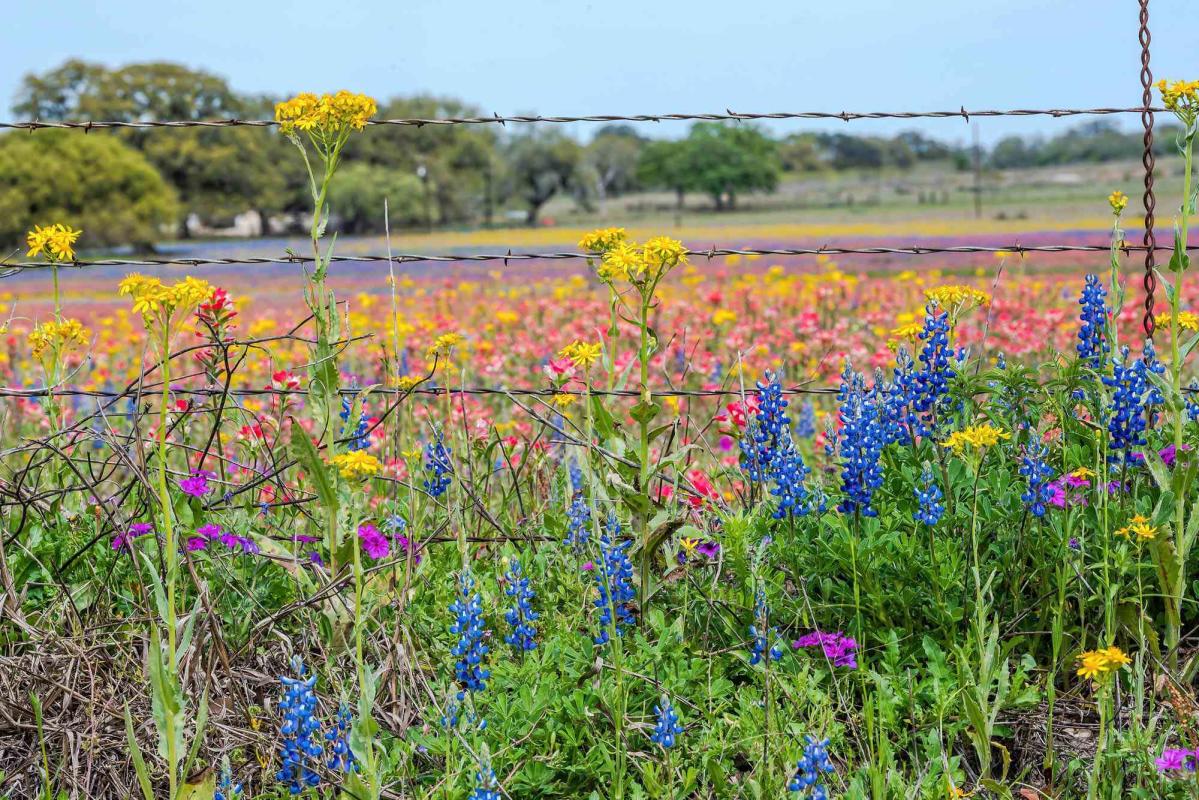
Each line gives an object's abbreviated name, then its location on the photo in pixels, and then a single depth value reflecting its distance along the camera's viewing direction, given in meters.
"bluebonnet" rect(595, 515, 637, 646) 2.44
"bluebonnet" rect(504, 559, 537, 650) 2.58
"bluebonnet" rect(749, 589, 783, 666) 2.22
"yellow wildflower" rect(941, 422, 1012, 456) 2.28
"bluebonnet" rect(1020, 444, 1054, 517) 2.58
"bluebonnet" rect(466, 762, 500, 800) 1.96
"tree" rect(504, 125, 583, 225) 72.38
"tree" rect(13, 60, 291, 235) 51.97
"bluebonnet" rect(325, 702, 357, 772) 2.16
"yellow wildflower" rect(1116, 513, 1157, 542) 2.42
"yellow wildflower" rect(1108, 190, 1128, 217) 2.81
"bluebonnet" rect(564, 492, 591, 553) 2.97
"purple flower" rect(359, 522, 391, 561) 2.84
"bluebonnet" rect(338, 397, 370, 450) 3.06
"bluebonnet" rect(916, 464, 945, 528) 2.57
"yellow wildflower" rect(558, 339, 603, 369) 2.64
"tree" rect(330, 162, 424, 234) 50.47
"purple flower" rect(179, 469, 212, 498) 2.89
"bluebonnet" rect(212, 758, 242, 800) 2.08
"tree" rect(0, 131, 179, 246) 41.06
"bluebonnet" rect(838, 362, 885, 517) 2.71
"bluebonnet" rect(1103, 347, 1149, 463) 2.74
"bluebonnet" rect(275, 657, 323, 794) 2.12
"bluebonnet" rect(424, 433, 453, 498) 3.25
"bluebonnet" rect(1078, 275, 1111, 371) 2.98
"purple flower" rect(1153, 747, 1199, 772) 2.12
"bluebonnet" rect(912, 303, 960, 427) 2.90
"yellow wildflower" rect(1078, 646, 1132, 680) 1.99
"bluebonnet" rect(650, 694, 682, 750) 2.19
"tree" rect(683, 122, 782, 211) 74.38
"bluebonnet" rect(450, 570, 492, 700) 2.33
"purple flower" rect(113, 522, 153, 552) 2.88
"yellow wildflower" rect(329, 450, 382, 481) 1.97
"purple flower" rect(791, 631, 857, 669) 2.48
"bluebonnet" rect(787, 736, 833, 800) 1.96
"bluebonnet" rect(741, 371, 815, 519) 2.70
